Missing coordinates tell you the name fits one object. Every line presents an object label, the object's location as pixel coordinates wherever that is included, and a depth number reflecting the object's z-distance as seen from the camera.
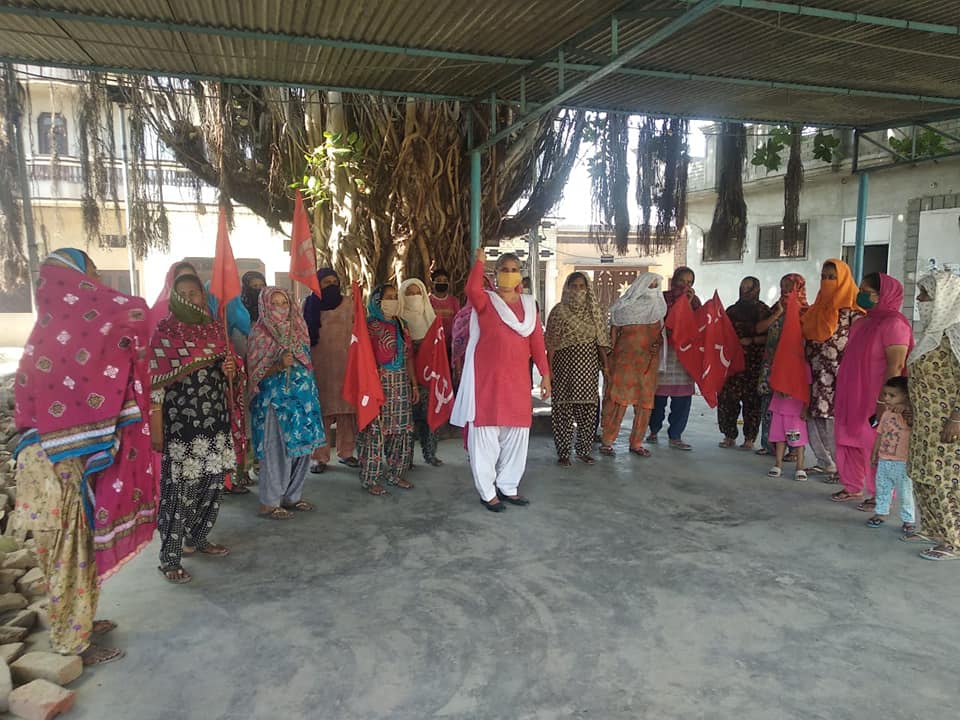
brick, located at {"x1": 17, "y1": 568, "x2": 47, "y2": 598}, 3.16
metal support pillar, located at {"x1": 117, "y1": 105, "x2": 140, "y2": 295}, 8.24
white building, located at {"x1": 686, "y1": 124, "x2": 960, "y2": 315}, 10.98
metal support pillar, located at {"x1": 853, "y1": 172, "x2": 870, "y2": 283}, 8.11
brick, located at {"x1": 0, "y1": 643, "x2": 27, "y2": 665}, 2.52
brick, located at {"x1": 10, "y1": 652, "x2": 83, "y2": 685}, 2.43
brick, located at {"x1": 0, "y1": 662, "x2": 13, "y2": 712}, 2.29
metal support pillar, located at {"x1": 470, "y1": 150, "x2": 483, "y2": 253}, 6.47
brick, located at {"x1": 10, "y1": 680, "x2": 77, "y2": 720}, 2.23
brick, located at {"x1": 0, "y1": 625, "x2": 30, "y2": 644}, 2.70
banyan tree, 6.74
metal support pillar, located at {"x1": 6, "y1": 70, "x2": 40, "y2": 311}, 8.21
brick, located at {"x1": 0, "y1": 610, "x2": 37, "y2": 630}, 2.81
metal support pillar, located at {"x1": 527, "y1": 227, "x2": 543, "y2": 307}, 12.78
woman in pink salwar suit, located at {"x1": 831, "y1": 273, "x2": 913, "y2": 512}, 4.08
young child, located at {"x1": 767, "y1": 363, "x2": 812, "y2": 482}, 5.00
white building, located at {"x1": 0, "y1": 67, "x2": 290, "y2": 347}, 16.17
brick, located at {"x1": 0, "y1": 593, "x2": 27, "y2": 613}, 2.96
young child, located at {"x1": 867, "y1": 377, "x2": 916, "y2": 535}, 3.87
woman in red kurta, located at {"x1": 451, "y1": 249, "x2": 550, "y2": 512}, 4.38
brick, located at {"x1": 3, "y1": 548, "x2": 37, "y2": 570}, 3.34
